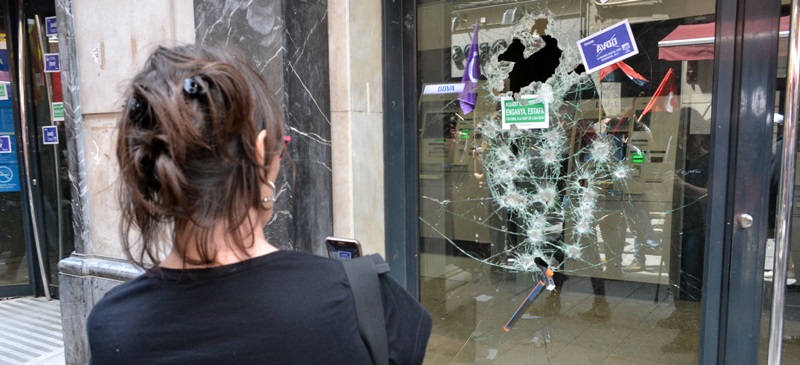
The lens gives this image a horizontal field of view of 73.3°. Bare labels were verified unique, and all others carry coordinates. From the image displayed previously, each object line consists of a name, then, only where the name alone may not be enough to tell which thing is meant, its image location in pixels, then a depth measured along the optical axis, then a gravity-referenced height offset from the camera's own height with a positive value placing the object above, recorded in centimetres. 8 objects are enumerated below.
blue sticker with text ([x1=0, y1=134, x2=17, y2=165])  589 -10
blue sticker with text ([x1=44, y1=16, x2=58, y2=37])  559 +119
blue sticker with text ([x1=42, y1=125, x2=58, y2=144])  565 +7
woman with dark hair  95 -20
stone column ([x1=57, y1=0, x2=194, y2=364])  360 +6
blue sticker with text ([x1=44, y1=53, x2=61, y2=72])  547 +80
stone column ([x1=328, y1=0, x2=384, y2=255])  324 +16
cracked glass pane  278 -25
